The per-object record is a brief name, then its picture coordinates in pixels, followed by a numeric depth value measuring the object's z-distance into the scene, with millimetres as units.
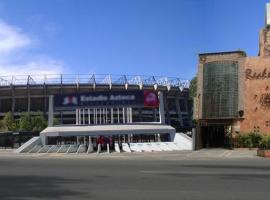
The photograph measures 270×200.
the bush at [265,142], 17922
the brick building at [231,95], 21002
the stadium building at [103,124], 22276
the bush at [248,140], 20070
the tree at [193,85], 39299
